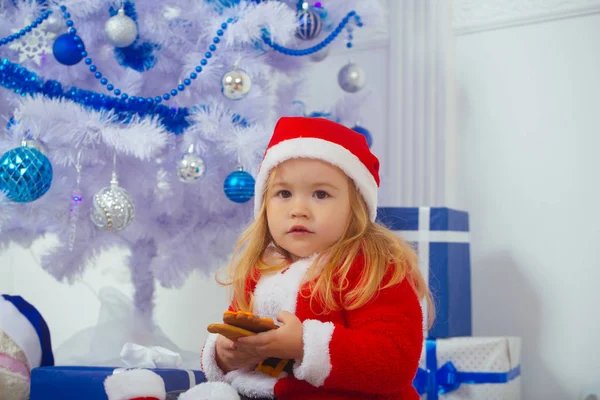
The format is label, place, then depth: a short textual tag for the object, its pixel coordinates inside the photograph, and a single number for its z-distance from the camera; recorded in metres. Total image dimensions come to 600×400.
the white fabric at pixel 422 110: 2.04
